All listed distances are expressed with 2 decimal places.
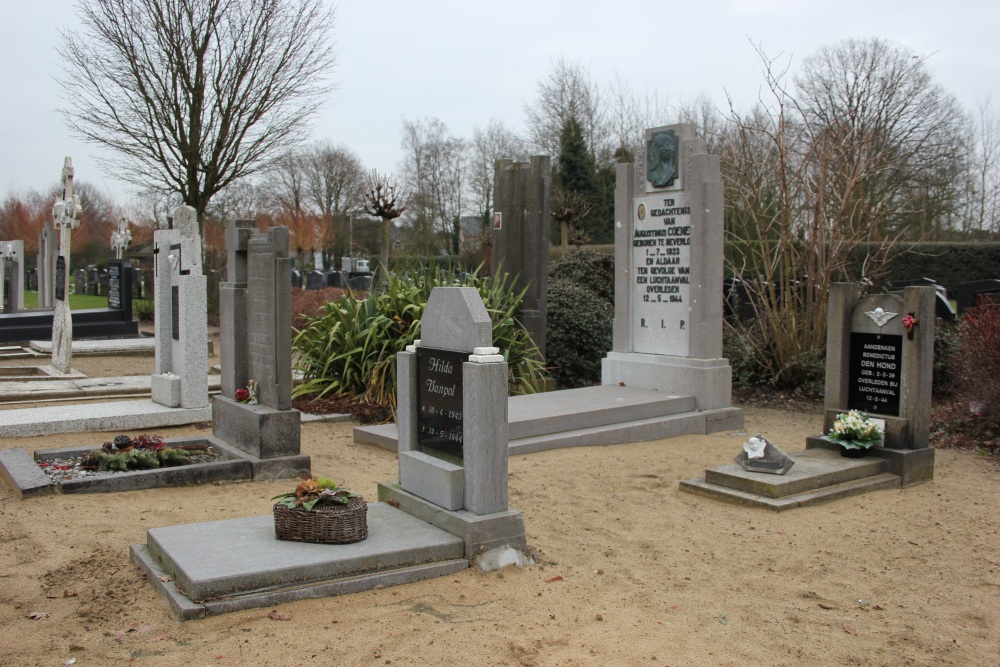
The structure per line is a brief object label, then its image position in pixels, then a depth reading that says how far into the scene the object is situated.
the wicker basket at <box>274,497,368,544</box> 4.41
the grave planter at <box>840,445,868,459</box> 6.78
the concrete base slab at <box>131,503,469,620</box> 3.87
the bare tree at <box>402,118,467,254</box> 39.38
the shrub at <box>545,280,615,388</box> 11.74
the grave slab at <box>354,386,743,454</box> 7.81
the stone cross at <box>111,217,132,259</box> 28.47
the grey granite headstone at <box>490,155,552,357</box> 11.91
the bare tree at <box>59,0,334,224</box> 19.53
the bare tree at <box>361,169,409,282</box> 21.50
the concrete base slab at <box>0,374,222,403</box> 9.77
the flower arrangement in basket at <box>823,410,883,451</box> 6.75
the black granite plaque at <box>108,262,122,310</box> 18.65
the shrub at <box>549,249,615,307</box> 13.89
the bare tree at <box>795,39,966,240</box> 23.73
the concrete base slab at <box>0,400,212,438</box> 7.80
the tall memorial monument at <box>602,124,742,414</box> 9.18
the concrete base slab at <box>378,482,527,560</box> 4.54
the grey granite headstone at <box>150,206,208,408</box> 8.42
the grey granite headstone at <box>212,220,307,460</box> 6.72
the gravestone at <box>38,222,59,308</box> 20.08
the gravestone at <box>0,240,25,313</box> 19.86
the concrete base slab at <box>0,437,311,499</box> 5.85
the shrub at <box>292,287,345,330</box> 16.03
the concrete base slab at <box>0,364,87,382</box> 11.60
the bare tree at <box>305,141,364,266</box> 46.88
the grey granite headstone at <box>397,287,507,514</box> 4.61
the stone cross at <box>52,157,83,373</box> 12.02
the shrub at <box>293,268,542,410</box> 9.71
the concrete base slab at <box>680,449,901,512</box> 6.02
